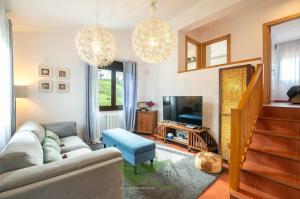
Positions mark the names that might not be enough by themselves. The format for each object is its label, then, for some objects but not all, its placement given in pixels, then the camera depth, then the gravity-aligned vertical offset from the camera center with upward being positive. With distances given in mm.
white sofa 1160 -636
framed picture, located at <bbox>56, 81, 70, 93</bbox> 3832 +282
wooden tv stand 3406 -935
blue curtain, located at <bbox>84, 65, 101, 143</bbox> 4160 -157
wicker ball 2633 -1109
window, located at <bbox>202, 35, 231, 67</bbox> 4398 +1452
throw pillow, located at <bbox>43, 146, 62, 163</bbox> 1775 -679
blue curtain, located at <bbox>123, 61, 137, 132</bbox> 4906 +131
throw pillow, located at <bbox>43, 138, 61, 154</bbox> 2193 -656
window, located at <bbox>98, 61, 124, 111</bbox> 4617 +344
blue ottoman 2484 -817
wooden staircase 1709 -765
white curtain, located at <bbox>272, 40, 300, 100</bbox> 5449 +1087
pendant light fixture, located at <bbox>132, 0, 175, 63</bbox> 2176 +825
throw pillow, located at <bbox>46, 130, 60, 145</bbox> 2719 -667
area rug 2068 -1243
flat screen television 3584 -273
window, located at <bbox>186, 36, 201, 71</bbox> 4902 +1418
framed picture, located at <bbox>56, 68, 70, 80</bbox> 3817 +616
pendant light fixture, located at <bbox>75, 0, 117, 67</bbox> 2262 +803
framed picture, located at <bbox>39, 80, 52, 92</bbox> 3590 +302
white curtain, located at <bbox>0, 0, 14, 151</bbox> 2193 +234
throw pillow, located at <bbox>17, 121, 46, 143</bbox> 2368 -487
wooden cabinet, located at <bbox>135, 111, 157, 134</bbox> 4906 -742
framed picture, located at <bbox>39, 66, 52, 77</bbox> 3582 +628
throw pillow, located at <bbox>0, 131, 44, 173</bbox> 1286 -509
